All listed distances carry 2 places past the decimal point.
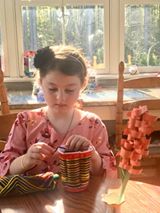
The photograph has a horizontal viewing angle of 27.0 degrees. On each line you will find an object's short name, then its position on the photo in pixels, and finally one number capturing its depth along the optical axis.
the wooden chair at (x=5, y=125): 1.22
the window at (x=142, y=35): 2.45
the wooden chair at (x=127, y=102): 1.73
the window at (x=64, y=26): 2.38
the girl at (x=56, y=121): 1.01
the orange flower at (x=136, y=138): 0.57
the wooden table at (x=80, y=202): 0.74
